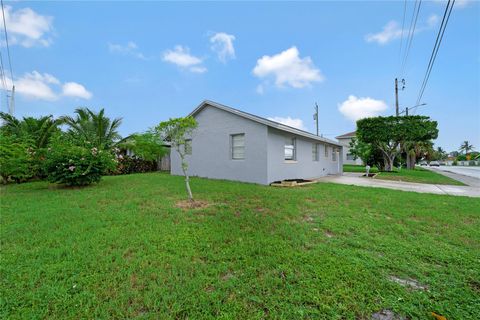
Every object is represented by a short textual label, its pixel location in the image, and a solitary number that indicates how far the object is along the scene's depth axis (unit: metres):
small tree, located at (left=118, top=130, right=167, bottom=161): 14.96
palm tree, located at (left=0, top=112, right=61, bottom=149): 10.62
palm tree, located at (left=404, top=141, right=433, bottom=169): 26.92
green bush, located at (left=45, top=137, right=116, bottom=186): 7.54
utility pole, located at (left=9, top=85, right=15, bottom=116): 16.89
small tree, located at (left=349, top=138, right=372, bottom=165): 20.45
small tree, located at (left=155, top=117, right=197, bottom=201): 5.89
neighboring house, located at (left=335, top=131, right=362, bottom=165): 35.66
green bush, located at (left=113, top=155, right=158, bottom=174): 14.29
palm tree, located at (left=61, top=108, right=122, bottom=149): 13.25
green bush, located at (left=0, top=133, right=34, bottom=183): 7.93
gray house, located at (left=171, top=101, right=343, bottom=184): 9.21
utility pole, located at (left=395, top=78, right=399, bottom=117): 20.33
